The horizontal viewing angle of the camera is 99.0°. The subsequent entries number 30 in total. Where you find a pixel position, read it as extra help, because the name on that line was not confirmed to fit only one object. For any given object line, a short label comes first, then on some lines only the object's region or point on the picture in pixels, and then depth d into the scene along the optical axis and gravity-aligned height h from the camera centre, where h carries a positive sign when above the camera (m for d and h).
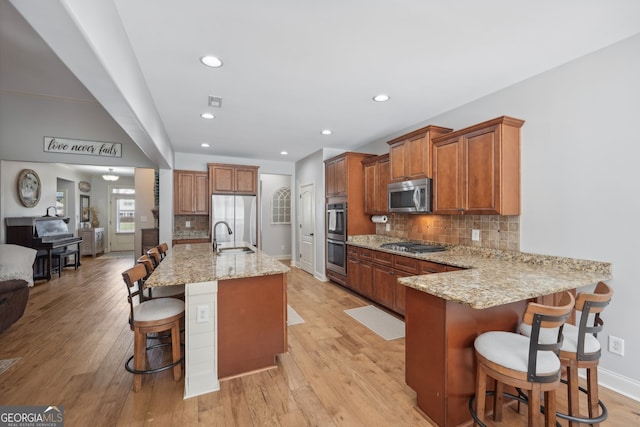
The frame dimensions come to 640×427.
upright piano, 5.24 -0.48
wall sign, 4.58 +1.17
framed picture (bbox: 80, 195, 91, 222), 8.45 +0.14
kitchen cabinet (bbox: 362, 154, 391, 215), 4.31 +0.51
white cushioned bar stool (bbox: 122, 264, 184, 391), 2.06 -0.82
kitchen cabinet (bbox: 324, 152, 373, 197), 4.70 +0.71
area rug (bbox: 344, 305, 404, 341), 3.11 -1.35
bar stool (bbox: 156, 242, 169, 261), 3.53 -0.47
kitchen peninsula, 1.66 -0.70
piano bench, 5.86 -1.03
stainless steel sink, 3.40 -0.48
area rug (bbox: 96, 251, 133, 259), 8.34 -1.29
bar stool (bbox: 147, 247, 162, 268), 2.92 -0.46
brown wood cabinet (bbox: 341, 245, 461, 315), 3.18 -0.82
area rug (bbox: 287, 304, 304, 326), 3.41 -1.34
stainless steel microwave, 3.34 +0.24
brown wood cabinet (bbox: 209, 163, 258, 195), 5.59 +0.75
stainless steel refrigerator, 5.50 -0.04
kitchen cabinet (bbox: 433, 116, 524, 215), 2.64 +0.47
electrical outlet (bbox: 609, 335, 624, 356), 2.10 -1.02
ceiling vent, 3.05 +1.30
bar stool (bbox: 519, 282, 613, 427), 1.51 -0.79
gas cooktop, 3.42 -0.44
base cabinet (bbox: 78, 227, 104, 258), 8.02 -0.80
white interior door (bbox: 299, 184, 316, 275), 5.90 -0.30
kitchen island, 2.07 -0.83
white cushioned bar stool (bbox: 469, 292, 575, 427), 1.35 -0.77
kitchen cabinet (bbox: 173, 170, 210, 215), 5.50 +0.44
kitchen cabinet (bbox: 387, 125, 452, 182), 3.34 +0.79
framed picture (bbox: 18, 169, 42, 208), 5.62 +0.57
